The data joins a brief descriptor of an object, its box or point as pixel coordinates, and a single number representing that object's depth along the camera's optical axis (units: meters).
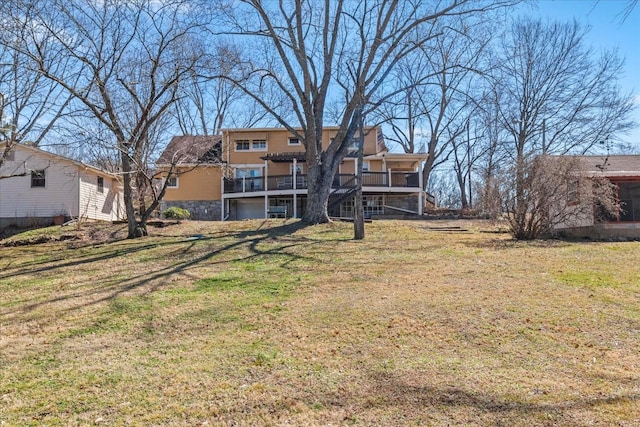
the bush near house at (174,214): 21.11
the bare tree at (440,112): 13.55
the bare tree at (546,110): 27.31
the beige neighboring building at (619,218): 14.38
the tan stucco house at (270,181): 25.22
